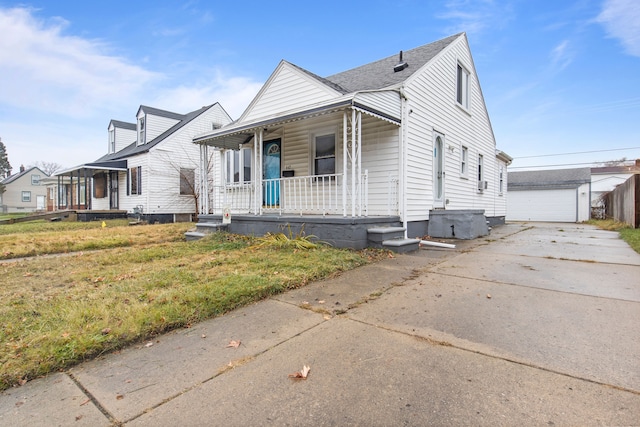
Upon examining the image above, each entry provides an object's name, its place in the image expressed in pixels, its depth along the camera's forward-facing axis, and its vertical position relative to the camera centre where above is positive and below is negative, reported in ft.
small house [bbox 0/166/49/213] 141.59 +6.38
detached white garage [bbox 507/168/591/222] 64.95 +1.11
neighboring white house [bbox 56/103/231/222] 56.05 +7.03
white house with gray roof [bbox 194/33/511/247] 23.82 +6.01
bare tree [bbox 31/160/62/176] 192.62 +25.94
